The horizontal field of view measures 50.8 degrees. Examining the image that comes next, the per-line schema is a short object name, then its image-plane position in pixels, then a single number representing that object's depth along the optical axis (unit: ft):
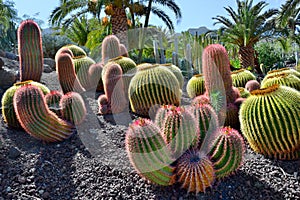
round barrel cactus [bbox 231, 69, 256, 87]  17.92
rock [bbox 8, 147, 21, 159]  11.07
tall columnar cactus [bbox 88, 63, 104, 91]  18.26
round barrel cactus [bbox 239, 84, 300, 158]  10.13
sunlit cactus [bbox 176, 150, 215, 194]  8.50
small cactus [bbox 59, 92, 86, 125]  12.73
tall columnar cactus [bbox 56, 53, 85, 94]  15.40
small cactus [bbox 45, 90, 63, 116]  13.03
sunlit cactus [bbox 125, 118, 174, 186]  8.41
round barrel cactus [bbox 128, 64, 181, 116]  14.03
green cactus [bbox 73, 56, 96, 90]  18.39
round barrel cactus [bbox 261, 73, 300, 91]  13.94
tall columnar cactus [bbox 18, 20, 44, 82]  16.33
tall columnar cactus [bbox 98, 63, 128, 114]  14.42
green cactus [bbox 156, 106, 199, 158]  9.00
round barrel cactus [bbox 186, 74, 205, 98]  17.07
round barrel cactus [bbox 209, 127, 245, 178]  8.95
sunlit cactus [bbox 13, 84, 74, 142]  11.18
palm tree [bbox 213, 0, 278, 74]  46.52
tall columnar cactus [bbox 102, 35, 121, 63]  20.73
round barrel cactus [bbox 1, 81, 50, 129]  13.06
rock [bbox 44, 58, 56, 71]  28.70
